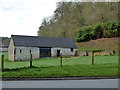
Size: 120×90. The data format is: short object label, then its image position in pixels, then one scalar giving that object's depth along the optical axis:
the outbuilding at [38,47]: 36.44
